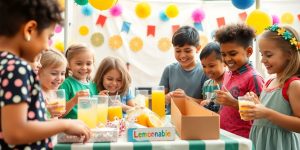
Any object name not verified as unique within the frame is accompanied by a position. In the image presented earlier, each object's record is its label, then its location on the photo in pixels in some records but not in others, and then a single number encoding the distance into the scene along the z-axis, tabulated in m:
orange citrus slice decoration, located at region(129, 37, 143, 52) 5.50
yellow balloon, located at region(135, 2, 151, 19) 5.17
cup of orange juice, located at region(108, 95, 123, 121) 1.97
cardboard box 1.40
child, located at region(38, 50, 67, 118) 2.25
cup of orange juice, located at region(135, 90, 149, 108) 2.15
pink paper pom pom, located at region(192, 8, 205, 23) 5.46
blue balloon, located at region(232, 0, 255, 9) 3.51
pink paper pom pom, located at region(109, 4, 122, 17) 5.44
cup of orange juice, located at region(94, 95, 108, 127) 1.79
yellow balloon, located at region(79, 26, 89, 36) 5.42
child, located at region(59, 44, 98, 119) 2.54
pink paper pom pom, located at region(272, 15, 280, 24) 4.87
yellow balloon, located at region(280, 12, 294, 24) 5.23
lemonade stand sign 1.38
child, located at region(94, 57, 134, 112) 2.58
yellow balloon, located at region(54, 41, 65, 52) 4.75
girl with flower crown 1.91
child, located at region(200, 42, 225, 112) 2.62
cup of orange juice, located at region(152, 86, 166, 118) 2.32
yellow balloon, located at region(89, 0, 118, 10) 3.28
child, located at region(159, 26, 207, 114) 2.89
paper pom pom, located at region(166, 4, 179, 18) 5.35
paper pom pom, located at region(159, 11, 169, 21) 5.46
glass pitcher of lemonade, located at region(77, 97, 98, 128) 1.62
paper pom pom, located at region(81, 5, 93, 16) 5.40
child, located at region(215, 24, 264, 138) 2.21
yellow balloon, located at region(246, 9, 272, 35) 3.39
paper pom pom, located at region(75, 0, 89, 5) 3.37
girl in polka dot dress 1.05
